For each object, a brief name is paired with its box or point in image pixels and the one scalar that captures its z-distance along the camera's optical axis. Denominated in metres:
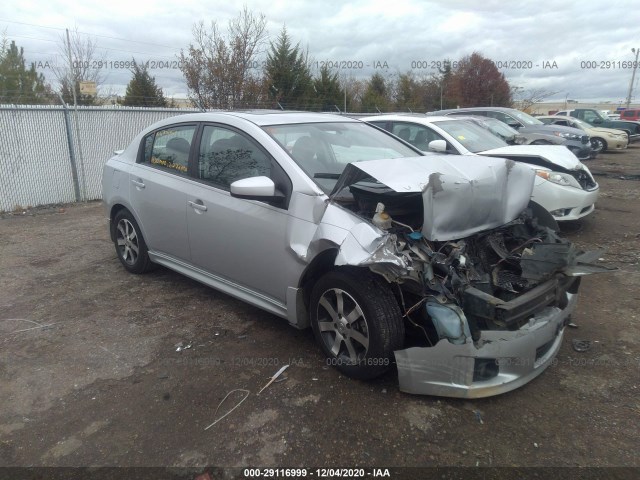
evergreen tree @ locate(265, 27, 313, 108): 20.67
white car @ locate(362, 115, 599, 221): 6.07
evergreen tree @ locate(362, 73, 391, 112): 24.53
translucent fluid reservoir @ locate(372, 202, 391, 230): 2.95
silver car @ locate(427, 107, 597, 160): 11.62
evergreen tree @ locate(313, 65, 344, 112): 23.62
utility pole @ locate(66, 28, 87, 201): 8.96
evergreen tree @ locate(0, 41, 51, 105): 15.46
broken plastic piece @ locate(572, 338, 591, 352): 3.47
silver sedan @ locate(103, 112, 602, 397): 2.74
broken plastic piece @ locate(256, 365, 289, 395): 3.10
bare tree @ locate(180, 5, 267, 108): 16.56
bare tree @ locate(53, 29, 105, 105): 9.04
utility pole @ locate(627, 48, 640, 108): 44.69
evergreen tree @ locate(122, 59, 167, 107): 21.34
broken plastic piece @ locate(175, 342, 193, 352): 3.63
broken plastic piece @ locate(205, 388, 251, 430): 2.78
